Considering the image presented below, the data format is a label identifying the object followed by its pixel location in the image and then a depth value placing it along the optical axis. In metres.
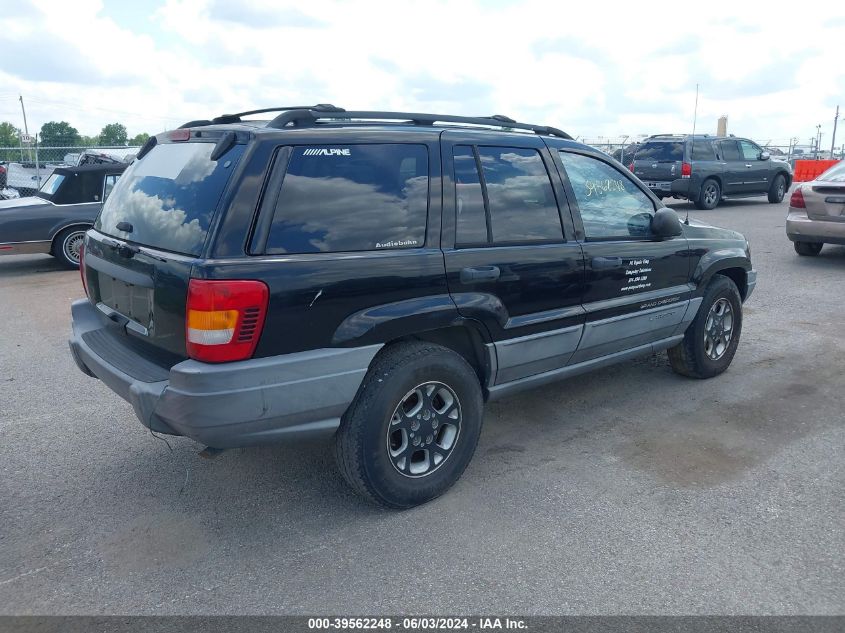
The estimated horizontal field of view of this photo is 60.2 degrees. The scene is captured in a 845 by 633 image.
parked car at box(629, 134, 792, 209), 16.72
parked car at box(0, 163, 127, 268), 9.70
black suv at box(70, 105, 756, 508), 3.04
